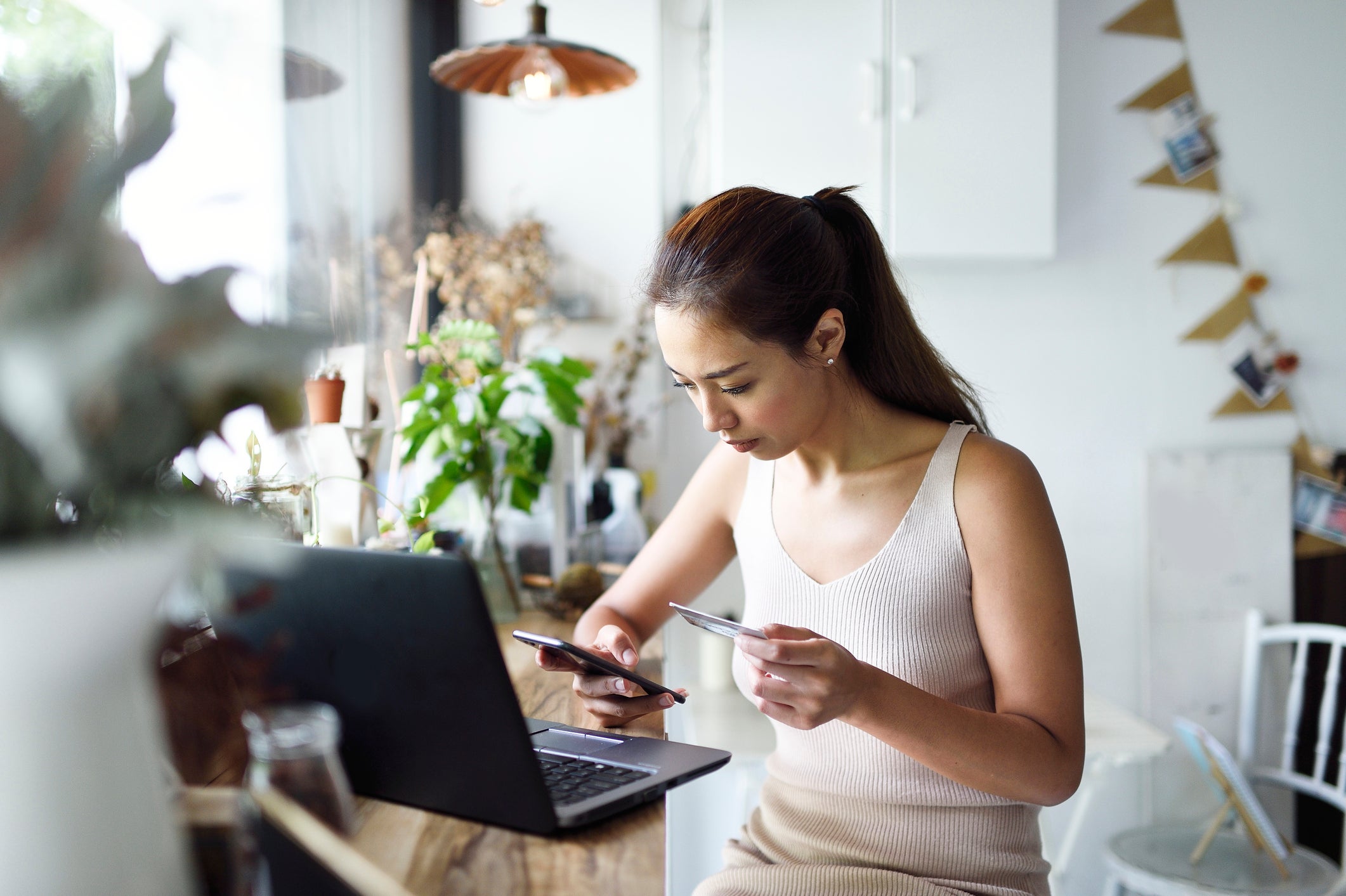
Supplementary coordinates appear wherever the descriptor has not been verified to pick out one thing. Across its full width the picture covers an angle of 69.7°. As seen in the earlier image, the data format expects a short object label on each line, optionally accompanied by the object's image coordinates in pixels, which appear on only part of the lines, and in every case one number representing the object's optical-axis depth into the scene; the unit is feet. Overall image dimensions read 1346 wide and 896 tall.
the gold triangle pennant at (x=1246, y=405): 7.88
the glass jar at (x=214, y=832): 1.84
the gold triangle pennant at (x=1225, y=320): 7.82
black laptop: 2.13
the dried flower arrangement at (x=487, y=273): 6.68
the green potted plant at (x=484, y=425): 5.49
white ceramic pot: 1.37
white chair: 6.02
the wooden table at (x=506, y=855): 2.20
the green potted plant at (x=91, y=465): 1.36
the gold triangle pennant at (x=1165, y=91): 7.63
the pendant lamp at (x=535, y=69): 5.86
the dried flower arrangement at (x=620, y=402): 7.30
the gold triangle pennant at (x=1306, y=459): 7.83
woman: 3.36
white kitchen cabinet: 6.63
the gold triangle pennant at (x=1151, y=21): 7.57
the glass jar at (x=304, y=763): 1.48
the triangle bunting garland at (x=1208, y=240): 7.63
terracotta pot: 4.77
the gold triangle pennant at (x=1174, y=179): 7.72
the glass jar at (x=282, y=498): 3.52
